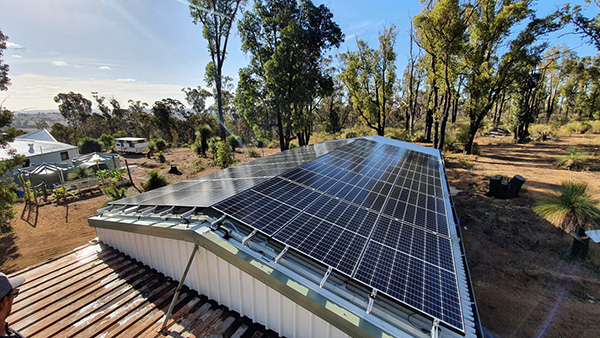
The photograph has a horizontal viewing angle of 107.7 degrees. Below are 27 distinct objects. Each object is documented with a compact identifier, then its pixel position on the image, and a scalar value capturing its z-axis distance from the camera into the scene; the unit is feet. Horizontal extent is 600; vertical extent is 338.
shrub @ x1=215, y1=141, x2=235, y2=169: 64.69
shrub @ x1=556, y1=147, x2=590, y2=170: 48.39
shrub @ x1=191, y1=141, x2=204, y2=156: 100.11
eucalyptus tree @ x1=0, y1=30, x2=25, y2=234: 32.24
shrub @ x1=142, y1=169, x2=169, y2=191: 48.16
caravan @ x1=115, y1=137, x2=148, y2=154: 114.83
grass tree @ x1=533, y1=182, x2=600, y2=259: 22.82
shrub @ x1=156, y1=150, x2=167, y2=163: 91.25
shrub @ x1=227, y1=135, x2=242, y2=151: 112.95
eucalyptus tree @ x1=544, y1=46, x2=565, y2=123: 136.00
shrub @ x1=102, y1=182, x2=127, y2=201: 42.35
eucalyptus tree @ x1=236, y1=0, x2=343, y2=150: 63.36
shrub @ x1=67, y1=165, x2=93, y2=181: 63.00
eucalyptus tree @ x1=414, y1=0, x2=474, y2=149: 54.39
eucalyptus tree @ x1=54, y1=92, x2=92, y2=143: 164.25
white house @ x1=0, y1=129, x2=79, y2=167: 77.71
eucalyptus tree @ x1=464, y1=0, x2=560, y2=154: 53.72
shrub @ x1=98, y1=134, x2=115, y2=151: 132.09
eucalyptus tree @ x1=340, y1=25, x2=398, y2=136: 80.48
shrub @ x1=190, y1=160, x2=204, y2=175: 68.70
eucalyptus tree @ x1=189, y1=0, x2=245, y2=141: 78.89
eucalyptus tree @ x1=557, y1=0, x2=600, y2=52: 52.11
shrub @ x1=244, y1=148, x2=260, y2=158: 93.69
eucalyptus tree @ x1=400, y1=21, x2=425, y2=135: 103.01
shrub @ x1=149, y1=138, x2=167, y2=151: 121.01
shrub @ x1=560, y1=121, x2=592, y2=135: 92.94
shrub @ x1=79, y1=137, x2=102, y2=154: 119.36
